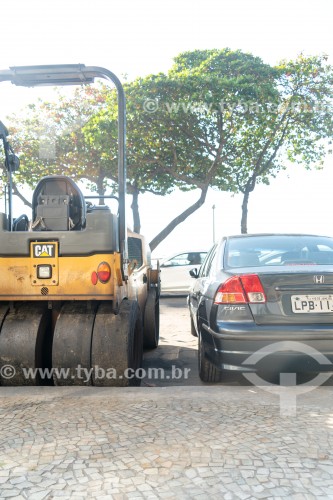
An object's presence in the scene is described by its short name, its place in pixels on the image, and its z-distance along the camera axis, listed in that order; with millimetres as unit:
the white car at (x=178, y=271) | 17156
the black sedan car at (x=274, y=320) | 4414
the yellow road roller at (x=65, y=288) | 4512
